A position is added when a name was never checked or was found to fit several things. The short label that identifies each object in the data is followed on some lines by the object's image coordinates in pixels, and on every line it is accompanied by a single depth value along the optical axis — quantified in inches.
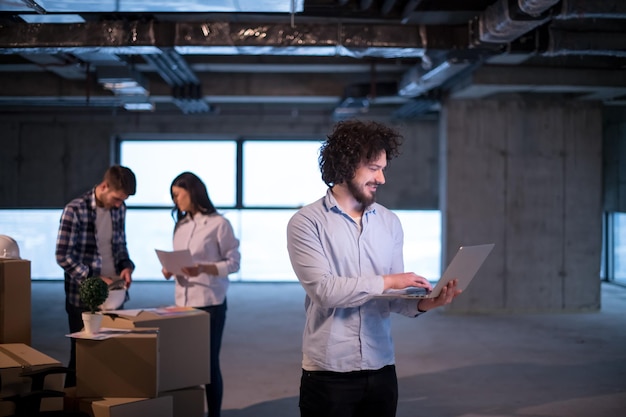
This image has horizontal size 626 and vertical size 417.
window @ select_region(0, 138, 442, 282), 482.3
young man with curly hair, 88.5
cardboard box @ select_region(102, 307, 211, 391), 139.6
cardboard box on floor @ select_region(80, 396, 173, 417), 120.7
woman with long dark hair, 156.9
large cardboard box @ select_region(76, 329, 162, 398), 124.3
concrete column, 340.5
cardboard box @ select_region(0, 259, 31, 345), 127.5
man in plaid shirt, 149.8
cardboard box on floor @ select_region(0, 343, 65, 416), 114.0
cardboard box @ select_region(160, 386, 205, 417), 144.0
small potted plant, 123.2
